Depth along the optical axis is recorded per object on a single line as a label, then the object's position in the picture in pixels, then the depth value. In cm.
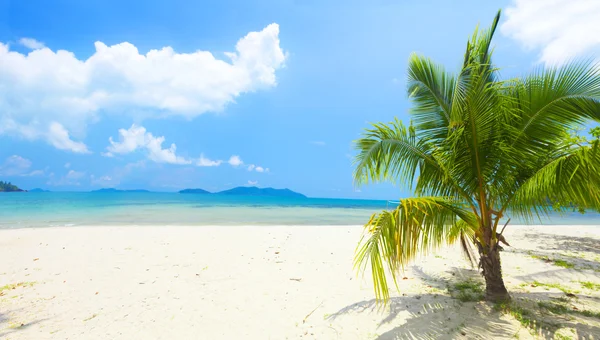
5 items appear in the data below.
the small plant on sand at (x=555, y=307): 436
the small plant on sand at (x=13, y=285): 579
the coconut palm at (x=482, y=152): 345
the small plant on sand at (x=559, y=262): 736
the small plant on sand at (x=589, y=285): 565
